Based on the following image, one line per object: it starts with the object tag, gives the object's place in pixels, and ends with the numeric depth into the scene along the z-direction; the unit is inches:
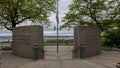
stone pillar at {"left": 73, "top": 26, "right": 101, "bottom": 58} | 202.0
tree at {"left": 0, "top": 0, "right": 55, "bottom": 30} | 280.8
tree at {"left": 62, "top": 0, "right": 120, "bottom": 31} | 308.0
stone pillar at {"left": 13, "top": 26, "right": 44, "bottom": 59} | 196.4
